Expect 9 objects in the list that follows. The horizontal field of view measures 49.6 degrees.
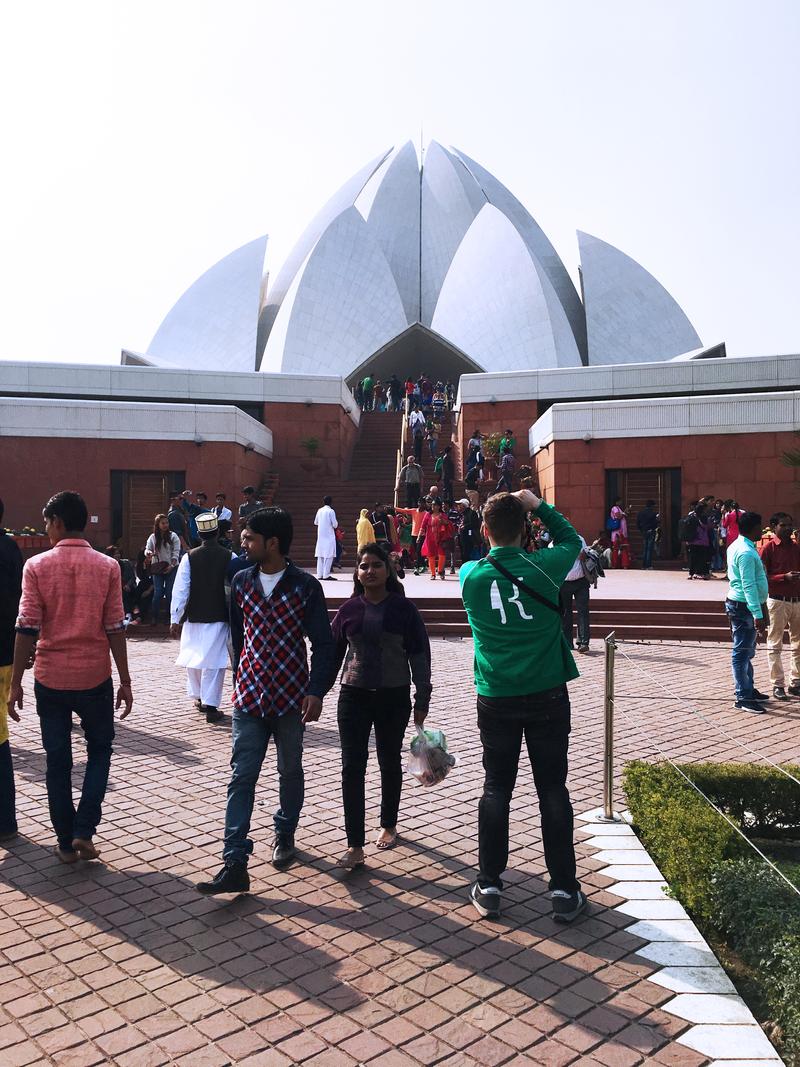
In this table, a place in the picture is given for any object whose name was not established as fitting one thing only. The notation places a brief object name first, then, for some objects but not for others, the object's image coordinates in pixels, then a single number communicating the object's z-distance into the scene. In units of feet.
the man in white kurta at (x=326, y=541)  38.88
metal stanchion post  11.64
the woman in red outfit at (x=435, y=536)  39.06
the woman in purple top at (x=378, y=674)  10.35
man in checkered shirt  9.82
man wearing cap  17.44
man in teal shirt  17.93
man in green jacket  8.90
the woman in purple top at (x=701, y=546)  39.01
